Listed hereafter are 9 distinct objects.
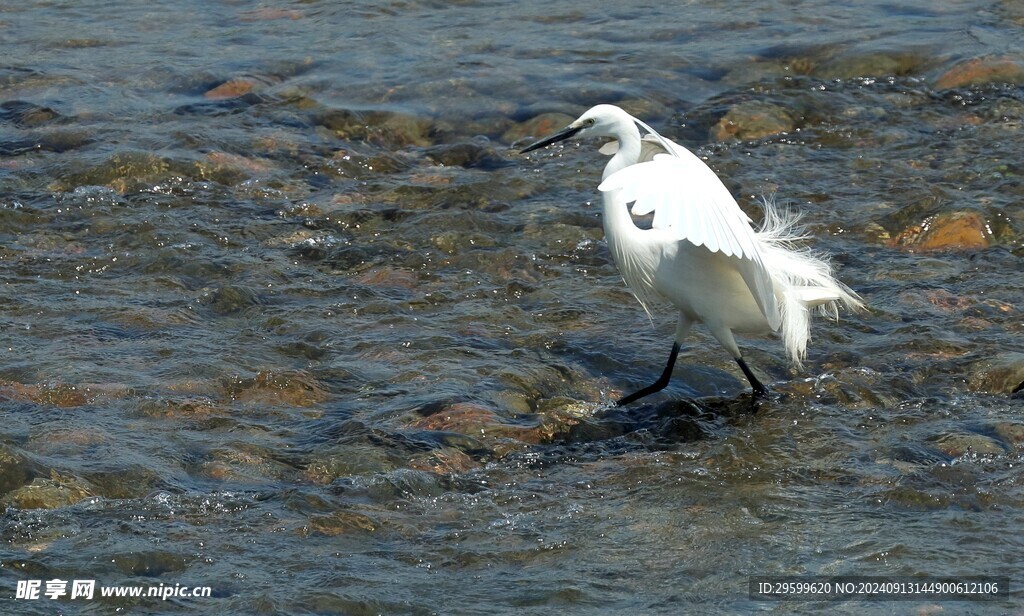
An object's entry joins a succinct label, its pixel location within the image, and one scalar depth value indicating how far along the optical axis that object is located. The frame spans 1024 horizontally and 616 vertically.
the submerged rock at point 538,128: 17.09
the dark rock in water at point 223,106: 17.14
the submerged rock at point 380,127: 16.84
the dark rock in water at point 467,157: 16.05
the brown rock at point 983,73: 17.92
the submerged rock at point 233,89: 17.84
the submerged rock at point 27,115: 16.45
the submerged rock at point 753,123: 16.83
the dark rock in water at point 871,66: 18.67
